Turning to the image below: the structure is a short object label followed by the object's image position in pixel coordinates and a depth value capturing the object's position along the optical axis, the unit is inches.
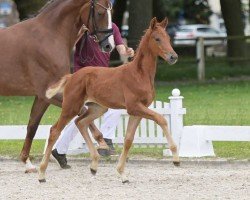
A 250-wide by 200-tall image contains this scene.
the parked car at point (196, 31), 2180.1
